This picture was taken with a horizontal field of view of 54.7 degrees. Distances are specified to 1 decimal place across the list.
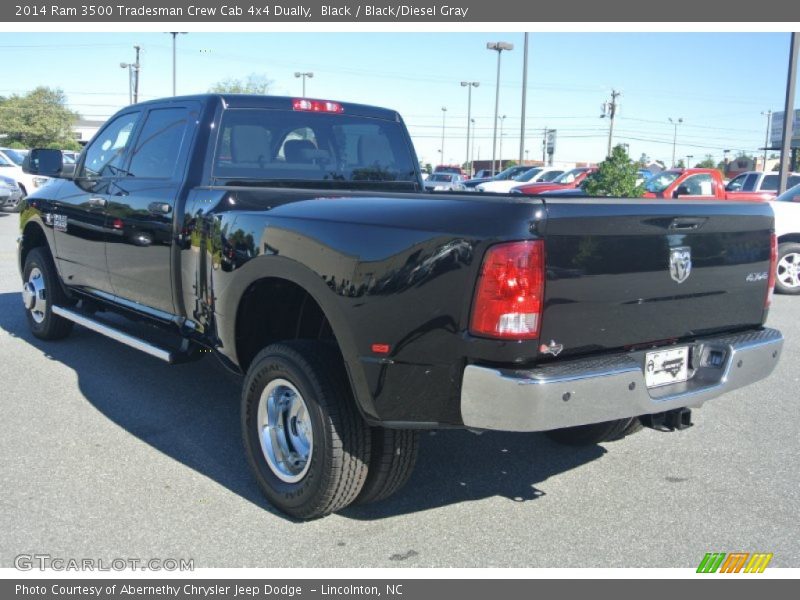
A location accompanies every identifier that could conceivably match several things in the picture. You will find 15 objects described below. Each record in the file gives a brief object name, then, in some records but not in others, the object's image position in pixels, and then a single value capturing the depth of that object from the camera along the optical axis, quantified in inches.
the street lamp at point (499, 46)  1386.6
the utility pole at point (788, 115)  613.0
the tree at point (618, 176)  657.0
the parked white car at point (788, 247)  425.1
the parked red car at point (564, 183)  916.0
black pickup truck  114.0
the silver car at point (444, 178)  1565.0
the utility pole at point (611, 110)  1774.1
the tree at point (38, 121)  2439.7
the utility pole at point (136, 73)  1575.3
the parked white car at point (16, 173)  815.7
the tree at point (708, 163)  3408.2
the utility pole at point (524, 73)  1047.0
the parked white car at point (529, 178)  1087.2
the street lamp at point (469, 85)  2405.0
